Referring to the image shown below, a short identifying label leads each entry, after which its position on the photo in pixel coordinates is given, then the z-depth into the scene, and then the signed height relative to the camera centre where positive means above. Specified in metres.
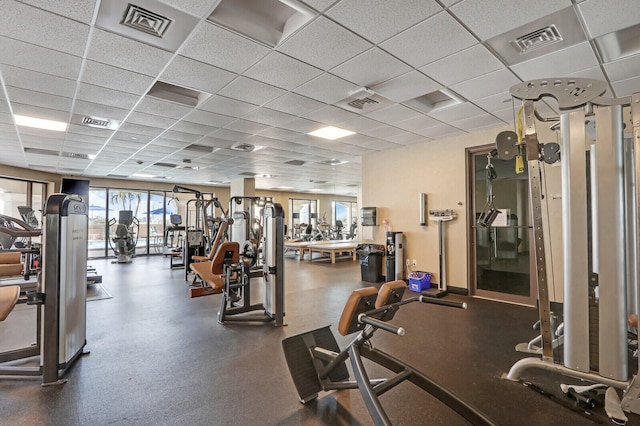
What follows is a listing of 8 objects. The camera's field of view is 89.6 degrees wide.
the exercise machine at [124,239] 9.64 -0.58
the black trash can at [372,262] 6.70 -0.93
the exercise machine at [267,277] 3.95 -0.74
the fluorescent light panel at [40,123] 4.78 +1.52
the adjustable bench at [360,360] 1.69 -0.90
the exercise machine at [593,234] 2.16 -0.13
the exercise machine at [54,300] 2.51 -0.62
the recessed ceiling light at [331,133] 5.47 +1.50
